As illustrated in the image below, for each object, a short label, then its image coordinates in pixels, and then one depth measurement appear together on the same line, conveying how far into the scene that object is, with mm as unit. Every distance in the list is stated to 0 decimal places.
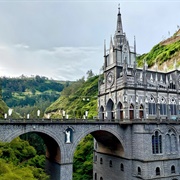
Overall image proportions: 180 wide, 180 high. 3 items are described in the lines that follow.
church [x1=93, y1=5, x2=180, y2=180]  34625
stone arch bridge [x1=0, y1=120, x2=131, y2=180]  28375
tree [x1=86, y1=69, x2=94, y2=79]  144025
